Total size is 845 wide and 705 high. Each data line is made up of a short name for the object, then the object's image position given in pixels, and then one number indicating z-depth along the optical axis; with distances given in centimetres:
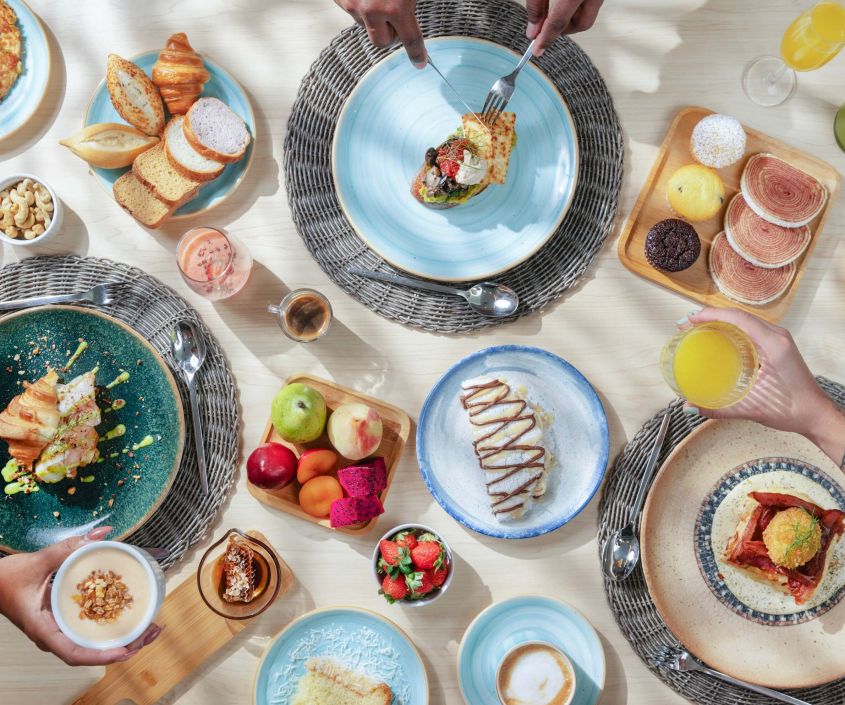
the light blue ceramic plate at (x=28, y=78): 164
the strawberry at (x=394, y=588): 152
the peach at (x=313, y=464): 157
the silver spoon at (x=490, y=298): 159
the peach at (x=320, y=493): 156
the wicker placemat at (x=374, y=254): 161
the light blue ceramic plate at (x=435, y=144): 160
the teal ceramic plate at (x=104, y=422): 157
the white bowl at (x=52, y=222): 159
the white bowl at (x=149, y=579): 139
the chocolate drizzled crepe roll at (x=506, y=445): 155
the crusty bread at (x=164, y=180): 158
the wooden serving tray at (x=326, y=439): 161
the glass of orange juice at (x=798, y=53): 151
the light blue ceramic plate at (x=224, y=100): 162
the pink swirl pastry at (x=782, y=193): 156
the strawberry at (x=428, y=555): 151
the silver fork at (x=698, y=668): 155
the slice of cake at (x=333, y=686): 159
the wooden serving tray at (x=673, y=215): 160
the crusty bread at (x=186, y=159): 157
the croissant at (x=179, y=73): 158
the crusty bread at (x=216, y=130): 157
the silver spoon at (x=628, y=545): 157
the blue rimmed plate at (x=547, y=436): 159
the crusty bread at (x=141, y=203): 159
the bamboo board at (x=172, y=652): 160
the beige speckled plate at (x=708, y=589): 156
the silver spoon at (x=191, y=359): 160
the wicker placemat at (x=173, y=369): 161
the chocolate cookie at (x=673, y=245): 156
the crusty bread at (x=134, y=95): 157
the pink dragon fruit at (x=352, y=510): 150
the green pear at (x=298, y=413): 154
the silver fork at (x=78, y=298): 160
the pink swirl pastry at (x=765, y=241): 156
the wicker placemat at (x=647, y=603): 159
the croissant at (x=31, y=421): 152
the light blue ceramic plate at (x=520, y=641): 159
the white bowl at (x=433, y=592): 154
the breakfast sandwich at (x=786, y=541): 147
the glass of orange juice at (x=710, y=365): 146
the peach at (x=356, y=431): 153
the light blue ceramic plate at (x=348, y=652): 160
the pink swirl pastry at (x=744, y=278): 158
